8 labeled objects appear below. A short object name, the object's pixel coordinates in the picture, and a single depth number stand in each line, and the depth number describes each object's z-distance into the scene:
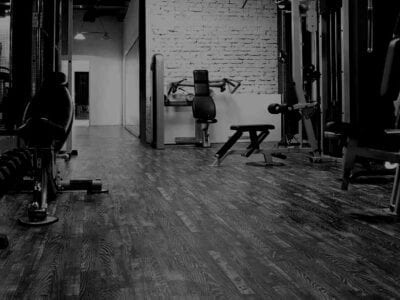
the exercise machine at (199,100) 8.00
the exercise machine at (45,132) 2.63
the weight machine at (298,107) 5.71
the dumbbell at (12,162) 2.54
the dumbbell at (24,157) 2.97
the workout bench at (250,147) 5.64
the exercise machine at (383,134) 2.83
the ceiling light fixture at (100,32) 14.97
